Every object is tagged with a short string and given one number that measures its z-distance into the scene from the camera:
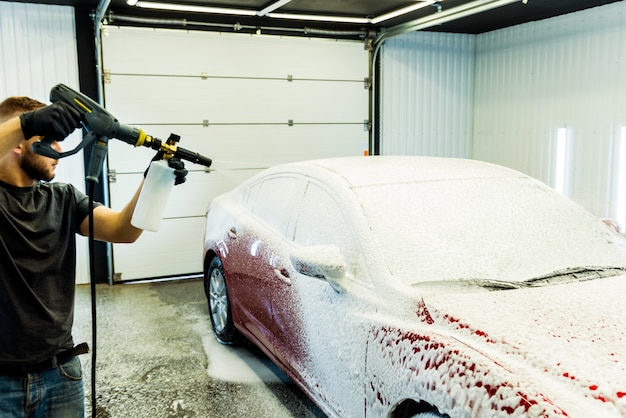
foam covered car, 1.88
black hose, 2.15
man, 2.06
